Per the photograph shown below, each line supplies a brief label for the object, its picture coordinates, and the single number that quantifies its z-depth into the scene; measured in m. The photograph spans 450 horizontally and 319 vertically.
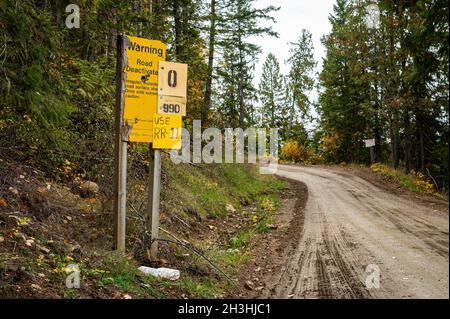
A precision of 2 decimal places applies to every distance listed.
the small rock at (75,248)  5.44
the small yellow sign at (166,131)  6.05
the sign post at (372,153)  27.55
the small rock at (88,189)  7.91
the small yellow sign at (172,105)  6.05
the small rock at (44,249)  5.21
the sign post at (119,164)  5.83
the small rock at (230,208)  12.64
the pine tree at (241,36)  23.25
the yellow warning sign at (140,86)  5.91
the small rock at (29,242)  5.17
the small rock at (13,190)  6.32
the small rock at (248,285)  5.89
